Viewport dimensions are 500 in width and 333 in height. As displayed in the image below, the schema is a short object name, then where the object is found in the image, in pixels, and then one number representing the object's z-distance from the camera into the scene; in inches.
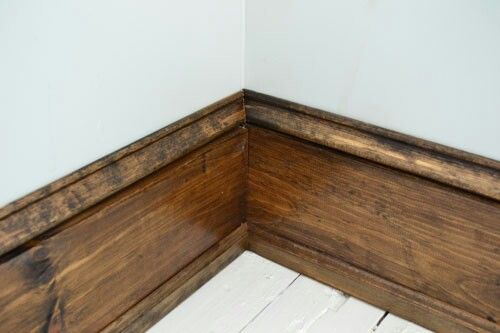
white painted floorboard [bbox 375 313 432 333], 36.4
